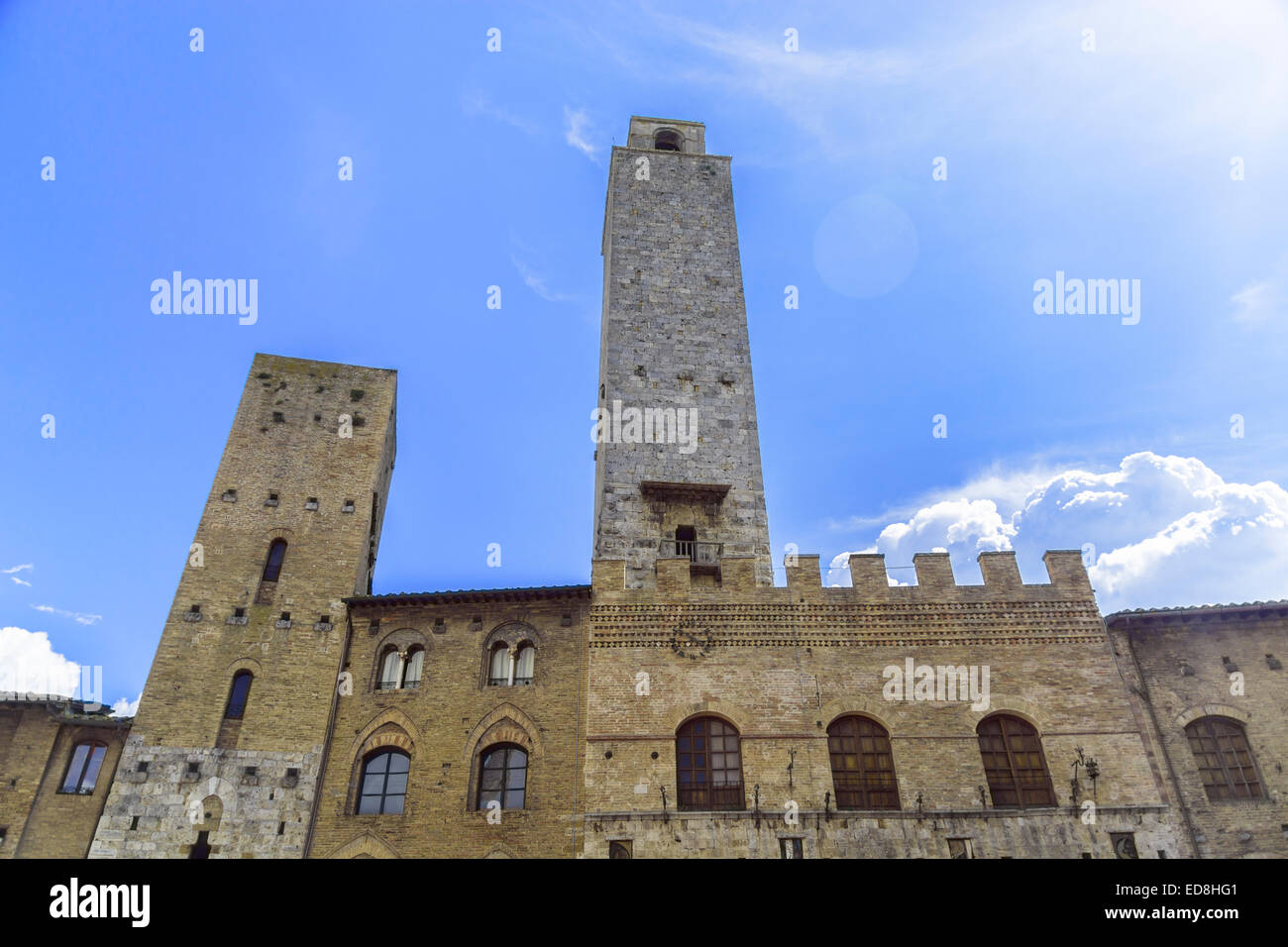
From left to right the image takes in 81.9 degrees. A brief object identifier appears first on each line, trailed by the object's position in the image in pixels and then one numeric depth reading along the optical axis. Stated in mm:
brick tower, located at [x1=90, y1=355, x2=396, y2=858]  16812
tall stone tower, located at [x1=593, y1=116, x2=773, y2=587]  21875
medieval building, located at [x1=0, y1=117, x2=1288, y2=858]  15562
